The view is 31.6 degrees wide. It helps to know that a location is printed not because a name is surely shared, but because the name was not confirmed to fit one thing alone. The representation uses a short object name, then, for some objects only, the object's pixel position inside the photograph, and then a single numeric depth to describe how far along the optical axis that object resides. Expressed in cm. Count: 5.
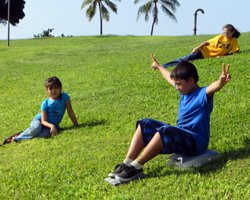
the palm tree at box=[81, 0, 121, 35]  4612
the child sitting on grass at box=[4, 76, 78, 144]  718
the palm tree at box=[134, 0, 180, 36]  4741
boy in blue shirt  450
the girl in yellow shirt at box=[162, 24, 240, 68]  1195
